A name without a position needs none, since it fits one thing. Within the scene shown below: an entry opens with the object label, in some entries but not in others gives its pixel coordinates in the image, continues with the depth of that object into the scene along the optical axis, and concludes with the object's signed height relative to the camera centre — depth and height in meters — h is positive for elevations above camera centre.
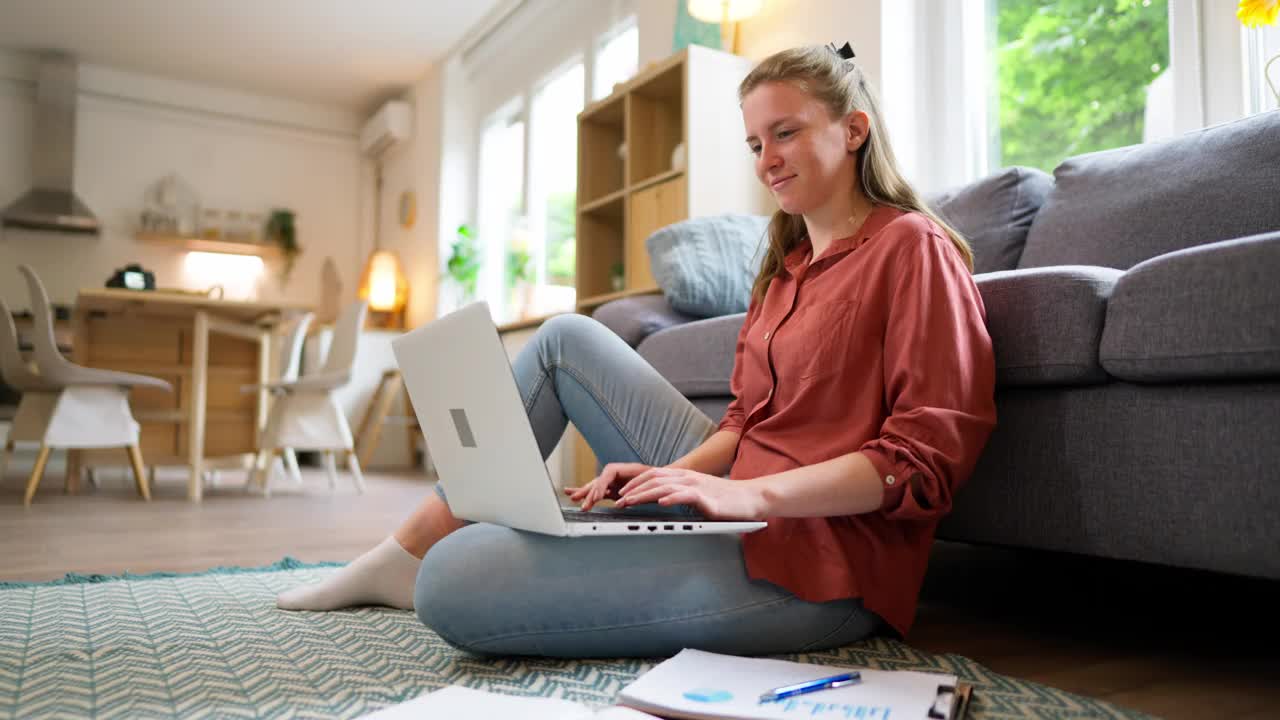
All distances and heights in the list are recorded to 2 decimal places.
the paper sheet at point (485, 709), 0.81 -0.28
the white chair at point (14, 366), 3.66 +0.11
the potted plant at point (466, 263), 5.70 +0.83
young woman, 0.98 -0.07
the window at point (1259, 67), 1.94 +0.72
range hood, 6.13 +1.59
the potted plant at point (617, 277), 3.65 +0.48
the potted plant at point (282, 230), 6.98 +1.24
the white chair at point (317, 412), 3.79 -0.06
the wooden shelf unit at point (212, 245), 6.62 +1.10
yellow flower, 1.63 +0.69
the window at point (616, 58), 4.46 +1.68
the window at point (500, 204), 5.75 +1.22
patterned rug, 0.94 -0.31
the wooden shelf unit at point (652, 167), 3.08 +0.84
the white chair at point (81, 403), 3.38 -0.03
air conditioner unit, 6.58 +1.94
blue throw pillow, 2.38 +0.34
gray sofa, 0.96 +0.03
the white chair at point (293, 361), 4.30 +0.17
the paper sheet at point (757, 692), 0.82 -0.27
